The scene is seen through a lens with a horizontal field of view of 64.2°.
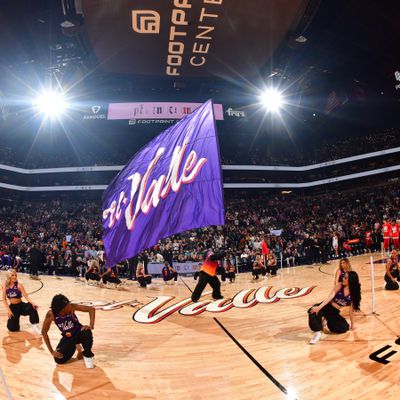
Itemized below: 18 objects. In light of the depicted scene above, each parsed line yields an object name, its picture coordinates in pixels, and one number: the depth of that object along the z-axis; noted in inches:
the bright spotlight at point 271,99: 963.3
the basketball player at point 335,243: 681.6
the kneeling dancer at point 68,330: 171.0
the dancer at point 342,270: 218.2
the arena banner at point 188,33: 589.9
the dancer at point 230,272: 480.7
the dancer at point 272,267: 530.0
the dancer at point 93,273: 479.2
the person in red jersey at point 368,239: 713.0
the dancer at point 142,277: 458.3
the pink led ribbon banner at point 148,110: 918.4
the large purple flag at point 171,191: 193.2
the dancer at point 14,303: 243.9
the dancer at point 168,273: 488.1
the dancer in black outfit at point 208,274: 272.2
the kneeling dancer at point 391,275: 336.8
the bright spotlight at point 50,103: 916.0
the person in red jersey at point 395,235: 585.6
